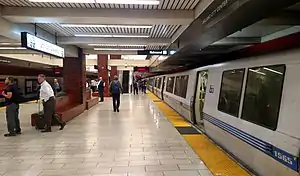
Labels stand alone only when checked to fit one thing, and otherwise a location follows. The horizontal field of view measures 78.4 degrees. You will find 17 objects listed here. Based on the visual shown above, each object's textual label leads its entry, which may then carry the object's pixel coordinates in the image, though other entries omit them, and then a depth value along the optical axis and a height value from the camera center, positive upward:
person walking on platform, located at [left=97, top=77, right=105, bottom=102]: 11.57 -1.15
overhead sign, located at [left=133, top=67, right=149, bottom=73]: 16.84 +0.46
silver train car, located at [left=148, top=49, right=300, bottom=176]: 2.18 -0.50
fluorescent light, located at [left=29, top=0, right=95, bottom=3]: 3.46 +1.31
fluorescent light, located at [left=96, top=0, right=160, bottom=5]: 3.49 +1.37
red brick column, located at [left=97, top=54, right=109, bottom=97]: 13.76 +0.38
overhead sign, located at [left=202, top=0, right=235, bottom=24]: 2.63 +1.10
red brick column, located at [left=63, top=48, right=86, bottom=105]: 8.04 -0.36
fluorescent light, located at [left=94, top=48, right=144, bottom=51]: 8.78 +1.13
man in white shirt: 4.88 -0.82
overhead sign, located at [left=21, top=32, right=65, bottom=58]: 4.03 +0.58
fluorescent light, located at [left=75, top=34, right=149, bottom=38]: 6.06 +1.26
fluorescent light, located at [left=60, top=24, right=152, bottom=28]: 5.11 +1.29
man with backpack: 7.87 -0.75
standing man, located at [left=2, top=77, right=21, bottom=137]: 4.60 -0.93
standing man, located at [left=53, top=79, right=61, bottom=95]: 10.77 -1.01
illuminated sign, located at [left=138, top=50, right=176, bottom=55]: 6.90 +0.86
